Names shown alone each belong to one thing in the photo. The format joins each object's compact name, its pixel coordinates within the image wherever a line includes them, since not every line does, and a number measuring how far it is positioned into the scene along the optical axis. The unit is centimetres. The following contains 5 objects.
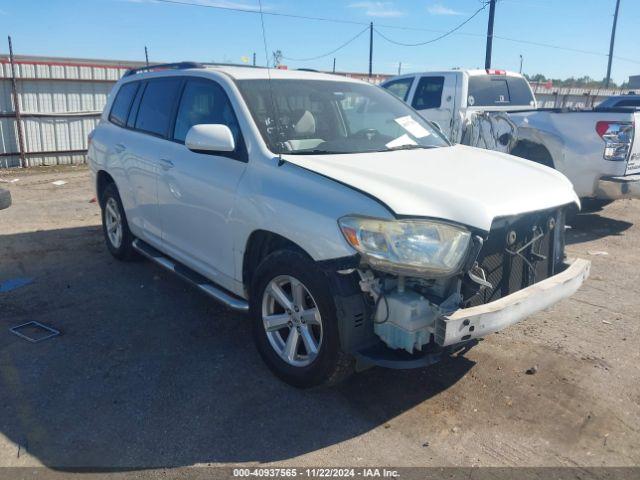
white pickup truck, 714
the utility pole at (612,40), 4403
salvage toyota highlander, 295
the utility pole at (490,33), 2159
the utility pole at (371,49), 2830
